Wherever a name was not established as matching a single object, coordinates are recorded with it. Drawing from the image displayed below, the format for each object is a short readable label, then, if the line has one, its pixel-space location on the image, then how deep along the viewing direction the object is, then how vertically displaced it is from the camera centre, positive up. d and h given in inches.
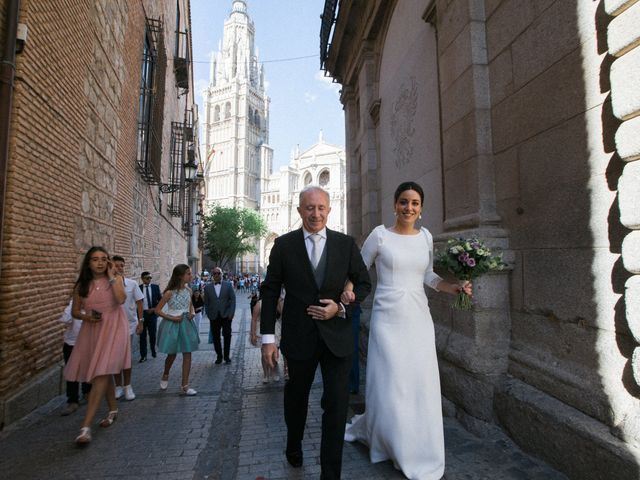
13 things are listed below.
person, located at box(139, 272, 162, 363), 321.7 -30.0
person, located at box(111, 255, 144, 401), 239.1 -21.4
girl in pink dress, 160.2 -25.5
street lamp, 599.6 +145.5
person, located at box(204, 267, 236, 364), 300.6 -31.4
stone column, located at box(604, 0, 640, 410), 94.0 +33.3
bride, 116.3 -27.1
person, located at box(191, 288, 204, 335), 310.0 -26.2
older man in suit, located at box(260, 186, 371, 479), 108.3 -11.6
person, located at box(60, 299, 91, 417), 188.1 -39.3
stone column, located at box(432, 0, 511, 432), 145.2 +23.5
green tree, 2252.7 +211.9
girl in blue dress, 222.1 -32.6
